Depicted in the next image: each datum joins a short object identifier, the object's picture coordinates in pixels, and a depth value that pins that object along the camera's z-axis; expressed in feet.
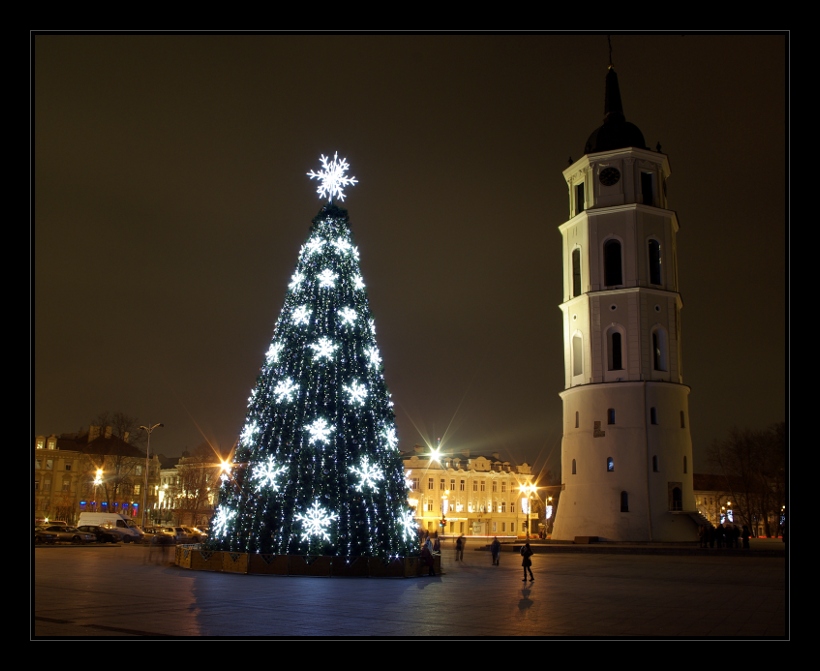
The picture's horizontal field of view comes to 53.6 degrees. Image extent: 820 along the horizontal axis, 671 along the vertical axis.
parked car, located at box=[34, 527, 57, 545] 151.71
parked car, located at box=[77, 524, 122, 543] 163.53
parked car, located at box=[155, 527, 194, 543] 176.16
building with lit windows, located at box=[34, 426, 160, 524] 315.37
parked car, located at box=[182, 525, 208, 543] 181.84
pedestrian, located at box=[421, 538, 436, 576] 78.69
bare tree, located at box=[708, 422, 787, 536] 247.09
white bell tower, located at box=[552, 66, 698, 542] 160.25
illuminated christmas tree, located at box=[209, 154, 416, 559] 73.82
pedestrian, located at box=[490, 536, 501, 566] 105.81
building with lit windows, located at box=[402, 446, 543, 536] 371.15
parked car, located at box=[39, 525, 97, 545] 156.97
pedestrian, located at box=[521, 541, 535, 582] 76.13
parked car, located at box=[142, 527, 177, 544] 159.22
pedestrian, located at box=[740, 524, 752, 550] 142.00
